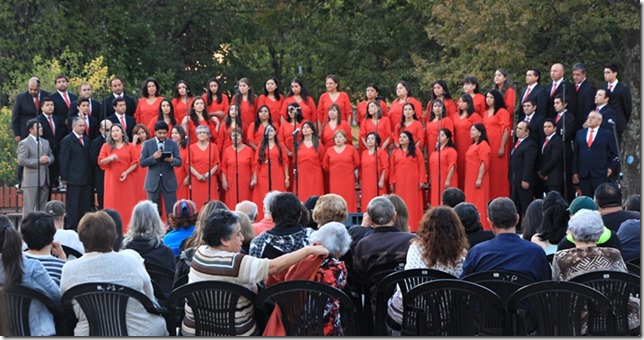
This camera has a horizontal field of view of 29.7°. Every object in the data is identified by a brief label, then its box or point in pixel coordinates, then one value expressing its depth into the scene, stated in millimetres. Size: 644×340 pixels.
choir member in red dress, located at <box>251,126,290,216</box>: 17766
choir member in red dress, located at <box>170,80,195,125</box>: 18578
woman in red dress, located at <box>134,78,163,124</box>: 18562
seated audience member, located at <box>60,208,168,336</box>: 7426
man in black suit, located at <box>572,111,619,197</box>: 16344
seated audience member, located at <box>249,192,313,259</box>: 8086
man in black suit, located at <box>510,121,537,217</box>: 16922
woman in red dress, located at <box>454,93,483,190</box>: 17625
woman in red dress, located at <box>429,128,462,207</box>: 17469
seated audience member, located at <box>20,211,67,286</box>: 7816
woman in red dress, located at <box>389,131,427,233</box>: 17594
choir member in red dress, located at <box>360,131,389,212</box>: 17719
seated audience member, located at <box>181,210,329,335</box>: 7332
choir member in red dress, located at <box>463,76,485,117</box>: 18047
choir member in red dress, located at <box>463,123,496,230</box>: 17344
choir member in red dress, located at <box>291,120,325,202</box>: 17844
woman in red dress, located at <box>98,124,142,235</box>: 17500
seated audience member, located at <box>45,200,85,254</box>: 9836
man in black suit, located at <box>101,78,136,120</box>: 18250
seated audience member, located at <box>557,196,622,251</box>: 8406
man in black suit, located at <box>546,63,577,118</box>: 17188
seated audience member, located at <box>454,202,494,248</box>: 8969
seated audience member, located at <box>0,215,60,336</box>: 7367
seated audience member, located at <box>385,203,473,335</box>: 8203
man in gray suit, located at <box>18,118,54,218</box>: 17281
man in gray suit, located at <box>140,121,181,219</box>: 17031
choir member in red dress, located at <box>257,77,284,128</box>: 18500
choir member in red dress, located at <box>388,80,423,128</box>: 18141
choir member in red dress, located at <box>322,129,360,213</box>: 17766
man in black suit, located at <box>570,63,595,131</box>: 17203
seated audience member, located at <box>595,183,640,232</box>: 9883
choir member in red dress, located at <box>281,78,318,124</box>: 18359
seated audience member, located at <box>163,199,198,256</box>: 10352
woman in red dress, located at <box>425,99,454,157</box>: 17531
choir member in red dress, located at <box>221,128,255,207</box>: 17969
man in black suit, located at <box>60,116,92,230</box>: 17531
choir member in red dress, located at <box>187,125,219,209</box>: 17953
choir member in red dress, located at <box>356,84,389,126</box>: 18250
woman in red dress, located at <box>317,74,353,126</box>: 18547
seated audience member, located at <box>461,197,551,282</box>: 7977
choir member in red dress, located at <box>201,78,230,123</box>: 18625
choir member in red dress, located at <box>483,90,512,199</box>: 17547
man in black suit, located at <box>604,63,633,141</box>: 16953
